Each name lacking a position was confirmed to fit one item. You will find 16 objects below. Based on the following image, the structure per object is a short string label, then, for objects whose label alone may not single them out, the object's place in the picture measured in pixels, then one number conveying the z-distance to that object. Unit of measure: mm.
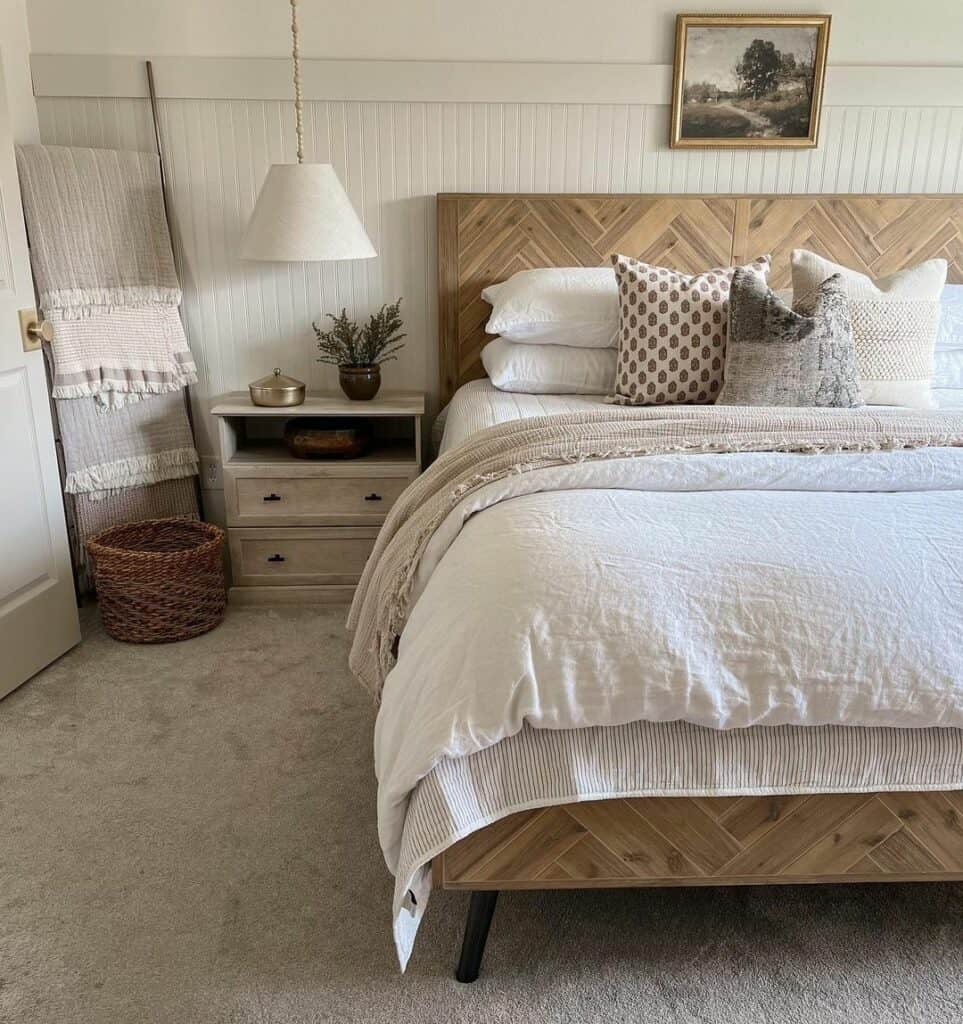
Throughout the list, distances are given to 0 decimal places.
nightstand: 3047
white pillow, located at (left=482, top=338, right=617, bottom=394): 2869
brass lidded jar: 3053
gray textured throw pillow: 2332
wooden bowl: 3064
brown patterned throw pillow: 2574
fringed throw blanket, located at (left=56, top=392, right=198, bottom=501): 2955
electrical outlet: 3432
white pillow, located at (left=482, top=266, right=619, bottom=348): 2861
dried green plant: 3176
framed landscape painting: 3059
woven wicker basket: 2762
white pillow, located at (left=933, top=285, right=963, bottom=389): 2848
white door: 2449
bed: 1342
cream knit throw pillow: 2576
